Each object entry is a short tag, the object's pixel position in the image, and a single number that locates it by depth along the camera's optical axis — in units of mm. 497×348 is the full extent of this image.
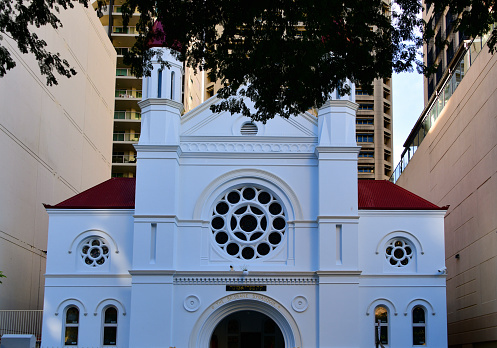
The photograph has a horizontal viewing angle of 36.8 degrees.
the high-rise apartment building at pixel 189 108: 64250
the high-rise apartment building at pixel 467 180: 33125
